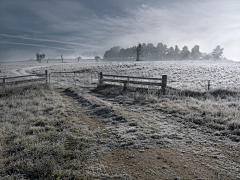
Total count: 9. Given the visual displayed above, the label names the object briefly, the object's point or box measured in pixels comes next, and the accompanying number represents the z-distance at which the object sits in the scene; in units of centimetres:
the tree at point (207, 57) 11022
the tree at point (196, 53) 10775
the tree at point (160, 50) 11706
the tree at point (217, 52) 10275
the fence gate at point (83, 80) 1938
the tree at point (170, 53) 11250
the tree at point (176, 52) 11062
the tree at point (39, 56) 12699
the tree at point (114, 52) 14018
